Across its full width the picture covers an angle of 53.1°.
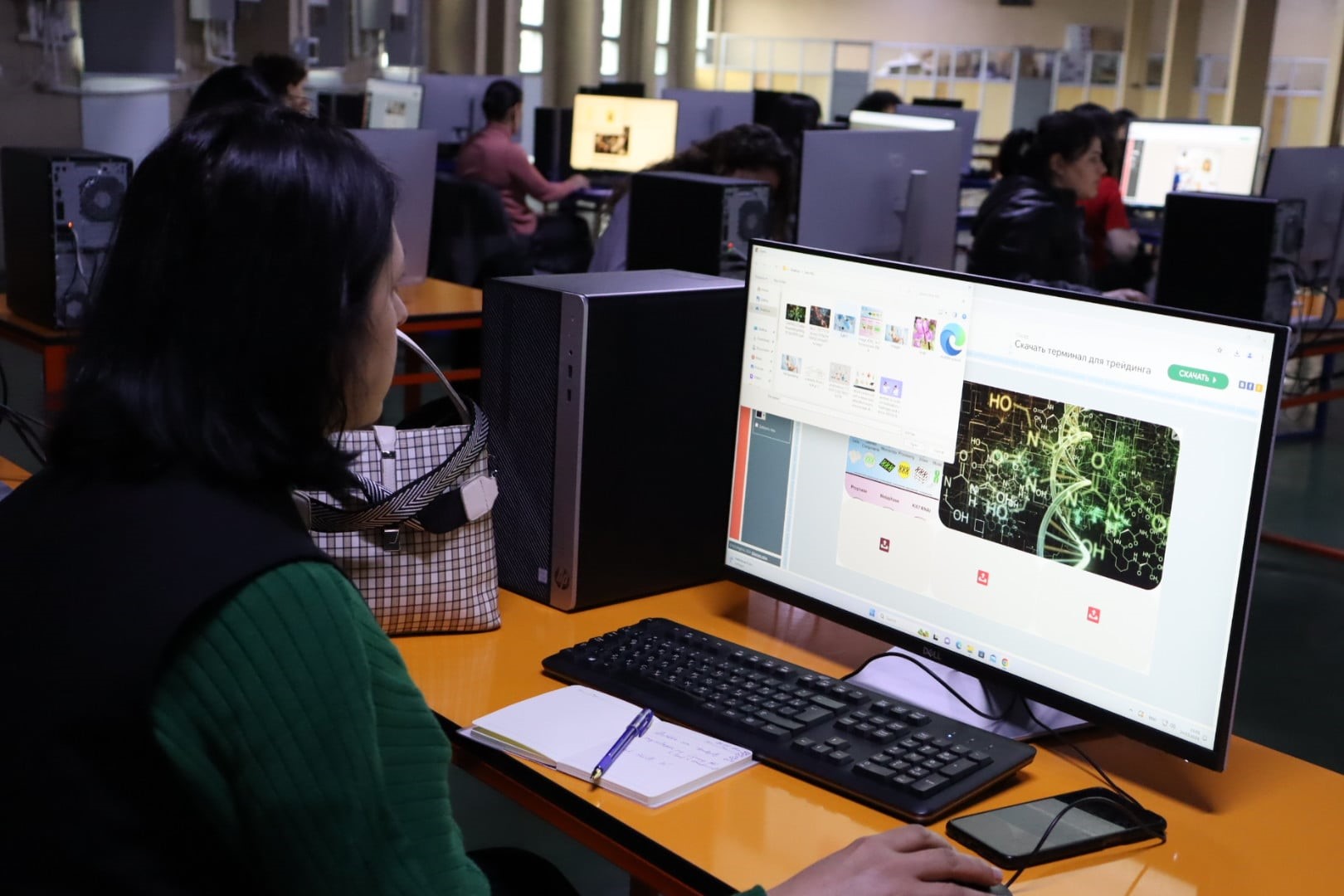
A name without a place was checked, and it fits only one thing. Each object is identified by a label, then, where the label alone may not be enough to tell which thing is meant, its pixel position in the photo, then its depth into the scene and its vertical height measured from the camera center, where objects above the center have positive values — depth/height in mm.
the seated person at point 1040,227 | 4082 -134
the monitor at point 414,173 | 4043 -81
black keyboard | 1185 -515
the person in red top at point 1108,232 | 5594 -182
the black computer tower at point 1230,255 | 3596 -161
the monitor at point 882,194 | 3391 -51
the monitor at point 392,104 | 7254 +215
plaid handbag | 1437 -409
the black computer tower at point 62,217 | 3111 -211
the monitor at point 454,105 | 7695 +240
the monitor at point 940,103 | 9461 +521
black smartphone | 1102 -530
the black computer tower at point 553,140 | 7855 +78
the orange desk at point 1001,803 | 1085 -544
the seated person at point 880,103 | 7664 +399
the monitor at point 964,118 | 7601 +341
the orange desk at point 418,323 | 3234 -489
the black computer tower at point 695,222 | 2482 -108
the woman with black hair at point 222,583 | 779 -263
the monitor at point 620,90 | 8242 +425
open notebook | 1192 -535
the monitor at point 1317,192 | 4406 +22
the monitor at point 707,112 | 7410 +286
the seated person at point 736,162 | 3730 +10
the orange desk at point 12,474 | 2070 -545
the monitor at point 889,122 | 6199 +246
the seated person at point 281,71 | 5594 +273
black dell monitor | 1127 -276
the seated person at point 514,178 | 6559 -124
